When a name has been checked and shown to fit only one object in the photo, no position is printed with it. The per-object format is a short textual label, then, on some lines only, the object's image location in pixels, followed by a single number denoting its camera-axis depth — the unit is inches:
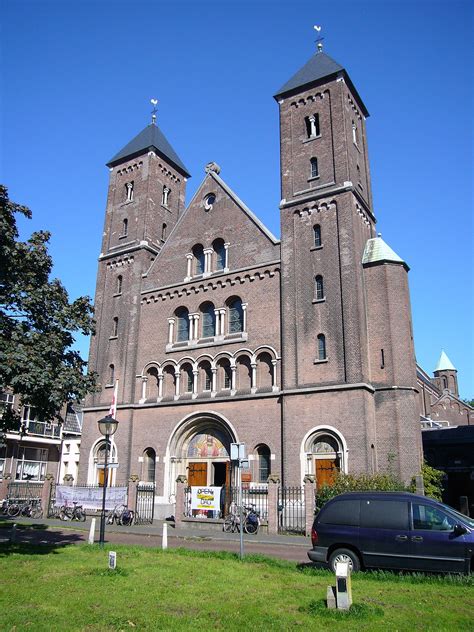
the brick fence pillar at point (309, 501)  853.8
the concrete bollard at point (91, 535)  661.8
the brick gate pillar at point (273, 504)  884.6
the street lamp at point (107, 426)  690.2
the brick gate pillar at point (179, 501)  962.1
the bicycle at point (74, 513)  1078.4
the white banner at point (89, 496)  1055.6
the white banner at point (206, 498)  978.7
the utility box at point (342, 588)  333.4
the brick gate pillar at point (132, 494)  1030.4
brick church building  1024.2
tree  521.3
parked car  433.7
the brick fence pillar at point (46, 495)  1126.4
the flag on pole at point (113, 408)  1175.0
